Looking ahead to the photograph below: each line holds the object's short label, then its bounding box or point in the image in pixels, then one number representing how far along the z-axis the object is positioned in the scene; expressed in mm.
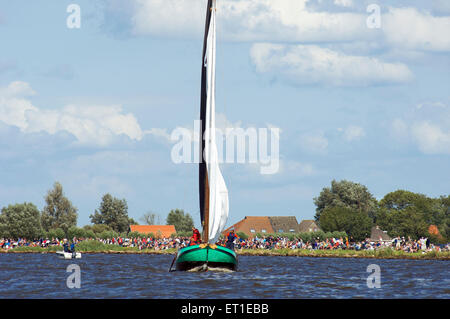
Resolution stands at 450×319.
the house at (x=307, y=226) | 139875
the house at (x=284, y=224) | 141000
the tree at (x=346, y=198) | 140375
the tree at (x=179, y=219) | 172625
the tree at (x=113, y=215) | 155000
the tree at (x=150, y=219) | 186812
